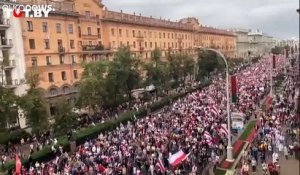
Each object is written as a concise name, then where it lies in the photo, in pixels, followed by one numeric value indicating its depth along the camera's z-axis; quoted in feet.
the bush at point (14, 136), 126.52
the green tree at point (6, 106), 120.16
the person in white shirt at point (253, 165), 85.35
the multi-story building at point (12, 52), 154.40
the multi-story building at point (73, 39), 172.45
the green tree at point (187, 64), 256.32
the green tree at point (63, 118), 127.13
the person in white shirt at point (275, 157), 83.28
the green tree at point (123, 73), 169.99
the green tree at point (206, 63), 279.90
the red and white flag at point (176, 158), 78.12
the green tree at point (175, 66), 241.12
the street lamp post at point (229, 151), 94.02
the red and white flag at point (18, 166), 86.12
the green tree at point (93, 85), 154.61
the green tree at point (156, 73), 204.33
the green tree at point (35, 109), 126.11
